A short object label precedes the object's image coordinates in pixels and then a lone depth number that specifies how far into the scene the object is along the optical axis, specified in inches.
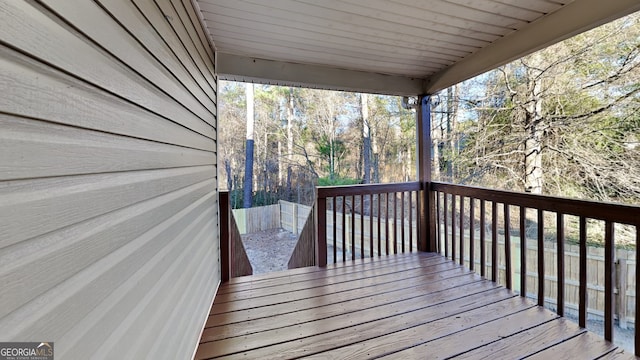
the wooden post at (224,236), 113.7
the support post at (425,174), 144.3
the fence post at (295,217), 322.0
